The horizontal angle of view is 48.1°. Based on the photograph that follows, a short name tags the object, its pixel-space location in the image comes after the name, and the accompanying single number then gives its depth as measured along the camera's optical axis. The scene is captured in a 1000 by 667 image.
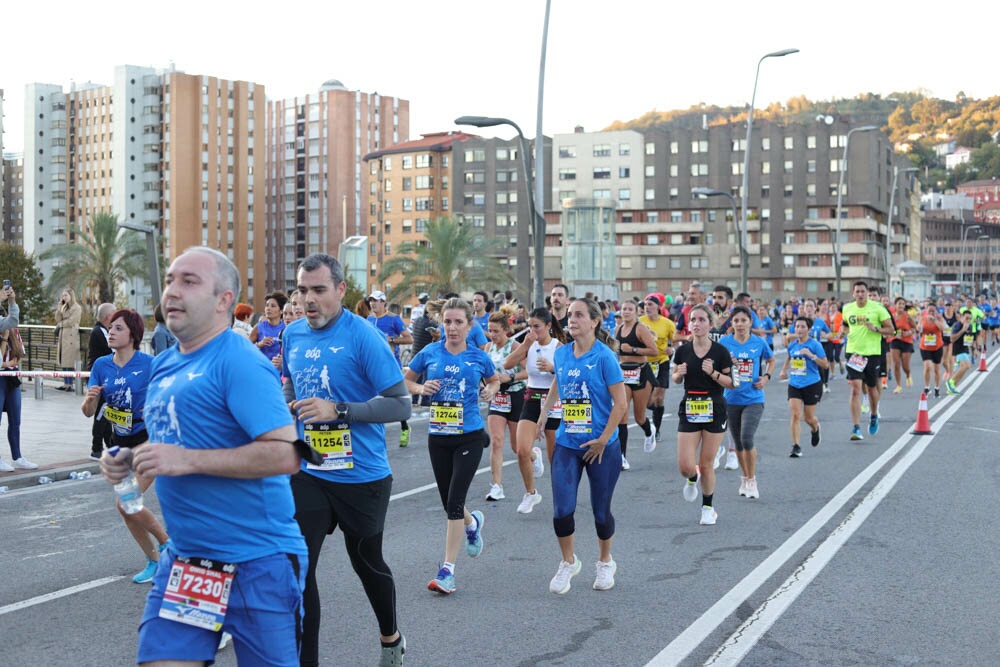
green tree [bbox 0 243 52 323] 42.59
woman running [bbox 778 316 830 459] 14.19
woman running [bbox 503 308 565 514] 10.03
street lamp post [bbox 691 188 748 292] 32.91
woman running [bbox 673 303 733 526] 9.55
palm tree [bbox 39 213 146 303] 60.16
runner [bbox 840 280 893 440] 16.36
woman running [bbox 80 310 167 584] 7.43
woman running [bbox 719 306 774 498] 10.88
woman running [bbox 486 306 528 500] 10.62
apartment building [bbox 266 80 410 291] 133.12
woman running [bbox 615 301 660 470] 13.45
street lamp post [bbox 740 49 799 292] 33.45
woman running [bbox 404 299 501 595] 7.07
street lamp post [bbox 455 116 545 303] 21.88
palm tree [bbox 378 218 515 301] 64.81
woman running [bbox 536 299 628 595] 7.05
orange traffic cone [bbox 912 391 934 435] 16.41
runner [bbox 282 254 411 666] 5.02
